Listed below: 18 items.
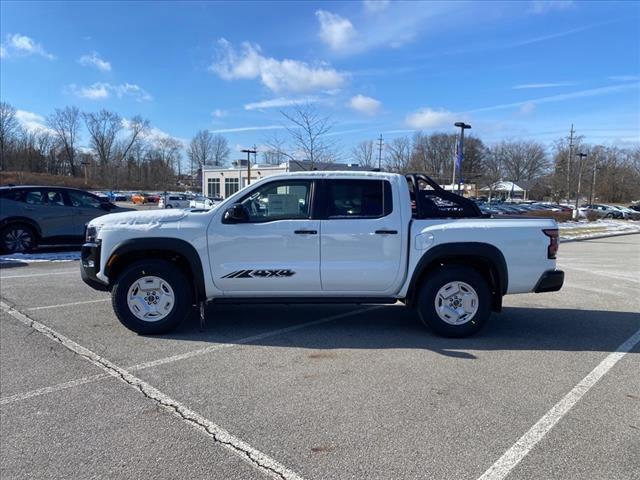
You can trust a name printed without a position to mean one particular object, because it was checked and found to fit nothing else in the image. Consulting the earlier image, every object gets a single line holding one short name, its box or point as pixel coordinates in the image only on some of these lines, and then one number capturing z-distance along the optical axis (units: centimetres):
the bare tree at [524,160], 10719
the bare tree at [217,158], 12719
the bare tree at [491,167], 6191
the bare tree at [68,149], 11094
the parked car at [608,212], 5175
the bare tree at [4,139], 9831
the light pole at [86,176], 9476
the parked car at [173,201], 5182
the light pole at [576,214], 4031
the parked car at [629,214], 5212
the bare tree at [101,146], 11188
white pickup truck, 527
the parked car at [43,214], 1110
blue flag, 2444
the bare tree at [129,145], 11275
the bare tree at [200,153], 12488
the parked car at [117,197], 6981
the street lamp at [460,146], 2461
